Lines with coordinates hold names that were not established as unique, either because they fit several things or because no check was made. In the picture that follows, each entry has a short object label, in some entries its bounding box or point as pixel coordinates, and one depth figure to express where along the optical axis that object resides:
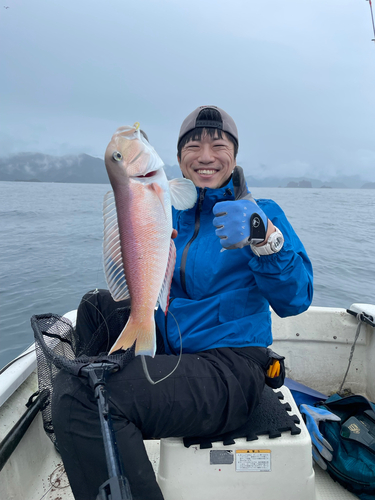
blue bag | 2.26
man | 1.58
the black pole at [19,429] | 2.05
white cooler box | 1.81
